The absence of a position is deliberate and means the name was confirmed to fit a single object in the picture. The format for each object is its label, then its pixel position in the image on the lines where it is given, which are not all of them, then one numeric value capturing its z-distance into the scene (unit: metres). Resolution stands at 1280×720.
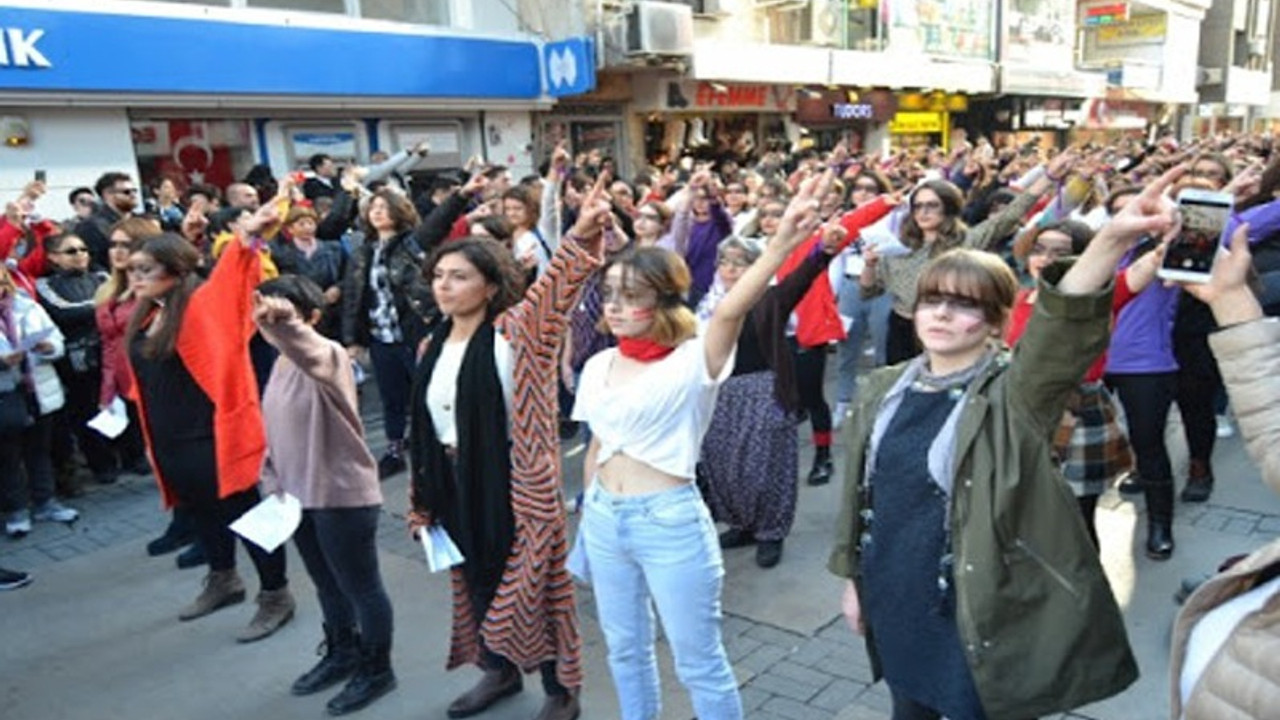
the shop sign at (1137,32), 30.48
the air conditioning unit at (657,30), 13.16
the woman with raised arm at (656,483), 2.73
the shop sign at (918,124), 21.47
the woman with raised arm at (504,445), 3.14
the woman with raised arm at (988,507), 1.94
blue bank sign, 8.81
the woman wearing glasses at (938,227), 5.11
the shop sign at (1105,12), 28.38
